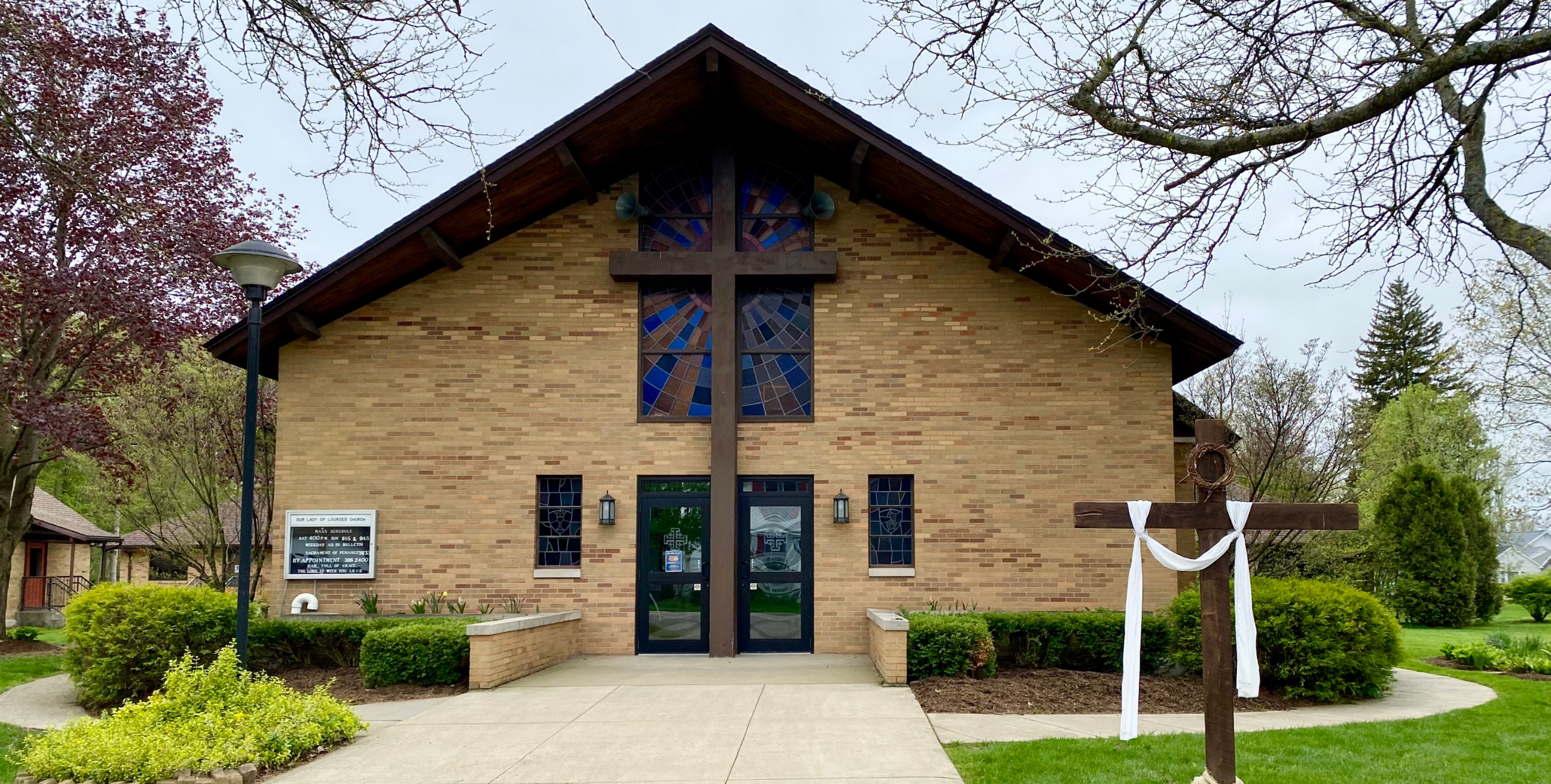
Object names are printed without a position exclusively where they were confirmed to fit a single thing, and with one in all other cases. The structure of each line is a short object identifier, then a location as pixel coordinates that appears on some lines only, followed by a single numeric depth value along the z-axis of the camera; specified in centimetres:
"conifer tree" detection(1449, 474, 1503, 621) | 2462
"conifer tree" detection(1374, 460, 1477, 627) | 2370
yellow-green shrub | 777
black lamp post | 970
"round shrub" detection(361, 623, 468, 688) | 1209
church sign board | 1478
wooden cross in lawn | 705
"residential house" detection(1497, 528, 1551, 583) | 5388
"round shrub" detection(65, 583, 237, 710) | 1226
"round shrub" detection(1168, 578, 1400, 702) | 1116
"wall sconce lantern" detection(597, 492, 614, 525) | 1479
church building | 1476
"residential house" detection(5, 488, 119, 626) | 3262
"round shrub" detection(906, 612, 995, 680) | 1183
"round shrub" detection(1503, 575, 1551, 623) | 2505
